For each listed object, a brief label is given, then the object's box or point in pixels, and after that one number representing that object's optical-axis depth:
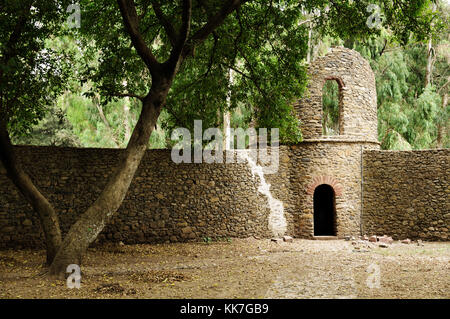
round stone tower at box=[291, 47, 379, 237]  13.48
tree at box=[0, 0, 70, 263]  7.40
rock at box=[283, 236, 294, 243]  12.71
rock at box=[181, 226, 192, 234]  12.15
